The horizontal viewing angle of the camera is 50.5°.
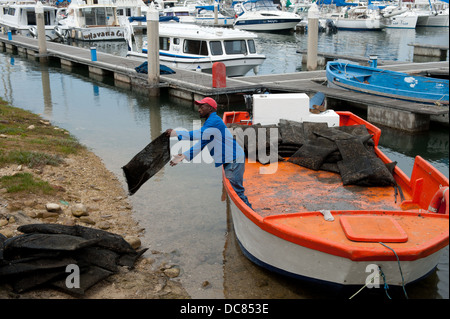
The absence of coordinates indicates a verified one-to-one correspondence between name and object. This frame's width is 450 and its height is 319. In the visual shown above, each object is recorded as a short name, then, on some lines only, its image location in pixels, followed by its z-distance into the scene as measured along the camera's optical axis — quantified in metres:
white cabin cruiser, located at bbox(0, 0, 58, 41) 44.38
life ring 6.35
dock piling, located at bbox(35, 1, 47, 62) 29.17
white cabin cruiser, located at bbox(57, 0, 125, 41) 44.62
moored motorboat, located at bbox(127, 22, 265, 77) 22.22
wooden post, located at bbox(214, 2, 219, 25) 54.97
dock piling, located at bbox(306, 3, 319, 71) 23.70
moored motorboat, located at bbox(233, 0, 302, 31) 54.19
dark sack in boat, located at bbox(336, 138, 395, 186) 7.77
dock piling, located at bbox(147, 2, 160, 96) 19.08
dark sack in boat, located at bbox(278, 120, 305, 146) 9.27
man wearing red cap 6.63
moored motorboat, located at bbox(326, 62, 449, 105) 15.41
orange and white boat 5.39
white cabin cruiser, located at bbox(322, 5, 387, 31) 57.84
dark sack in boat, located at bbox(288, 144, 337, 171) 8.60
